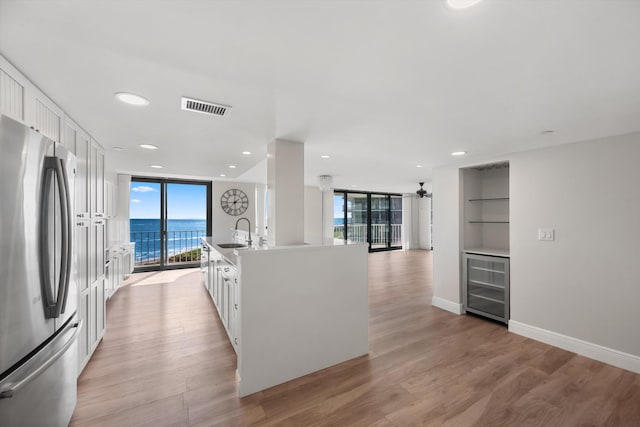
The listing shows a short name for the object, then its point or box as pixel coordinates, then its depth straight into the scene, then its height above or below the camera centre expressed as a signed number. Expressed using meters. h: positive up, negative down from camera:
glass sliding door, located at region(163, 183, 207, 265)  6.30 -0.15
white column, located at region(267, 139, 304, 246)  2.77 +0.24
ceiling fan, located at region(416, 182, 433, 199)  7.17 +0.63
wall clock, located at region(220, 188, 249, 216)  6.69 +0.34
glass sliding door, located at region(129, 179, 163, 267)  6.05 -0.16
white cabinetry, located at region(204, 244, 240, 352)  2.46 -0.86
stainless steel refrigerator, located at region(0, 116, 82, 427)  1.12 -0.31
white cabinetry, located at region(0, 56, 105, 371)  1.47 +0.30
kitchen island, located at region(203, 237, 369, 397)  2.11 -0.83
